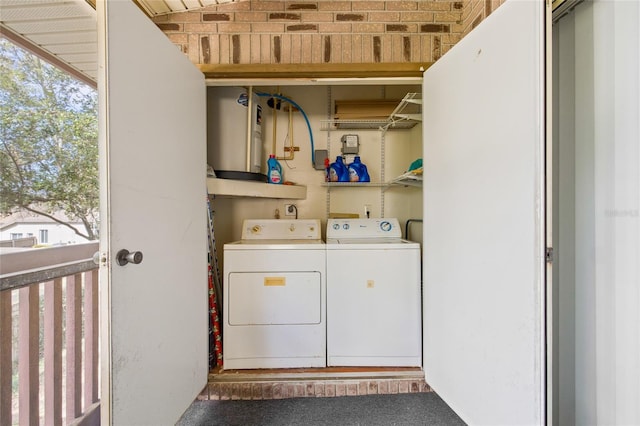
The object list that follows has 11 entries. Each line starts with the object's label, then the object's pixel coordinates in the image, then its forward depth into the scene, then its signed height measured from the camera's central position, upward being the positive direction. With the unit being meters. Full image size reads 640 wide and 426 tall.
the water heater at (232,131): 1.87 +0.64
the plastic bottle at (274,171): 2.10 +0.36
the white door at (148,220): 0.86 -0.03
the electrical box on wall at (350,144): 2.26 +0.64
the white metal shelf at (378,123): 2.10 +0.81
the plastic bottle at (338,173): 2.14 +0.34
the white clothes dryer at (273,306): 1.63 -0.65
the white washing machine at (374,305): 1.63 -0.65
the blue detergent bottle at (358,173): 2.15 +0.35
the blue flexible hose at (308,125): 2.26 +0.82
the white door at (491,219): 0.86 -0.04
